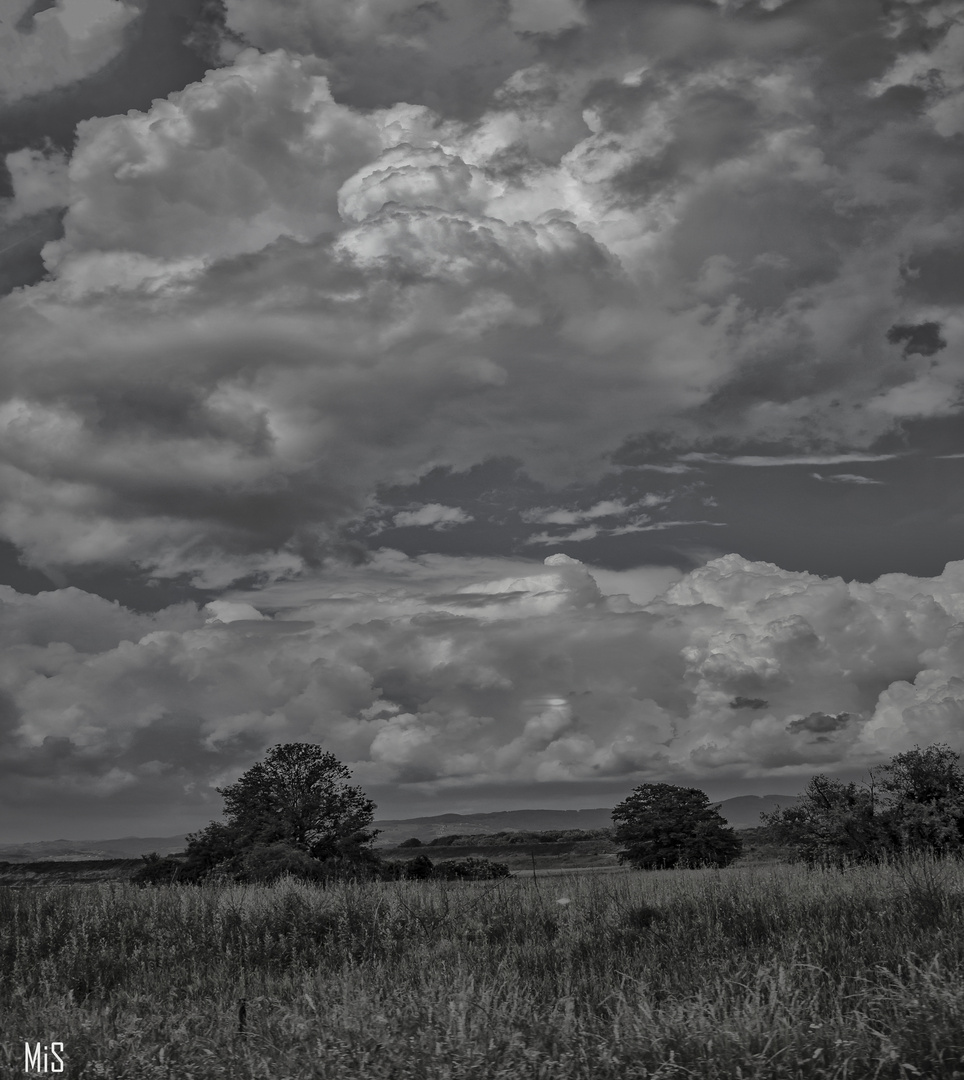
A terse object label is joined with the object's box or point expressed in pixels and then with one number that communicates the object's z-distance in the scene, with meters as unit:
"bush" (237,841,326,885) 42.62
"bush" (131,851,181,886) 53.28
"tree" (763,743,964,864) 39.47
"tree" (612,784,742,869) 70.81
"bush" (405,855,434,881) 63.90
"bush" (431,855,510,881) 71.19
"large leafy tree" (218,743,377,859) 48.62
